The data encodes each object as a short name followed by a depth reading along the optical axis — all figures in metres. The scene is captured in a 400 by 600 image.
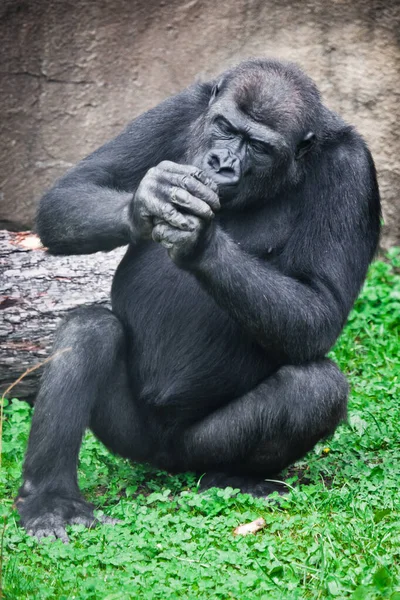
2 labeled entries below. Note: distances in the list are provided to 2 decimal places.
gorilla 9.27
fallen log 12.62
